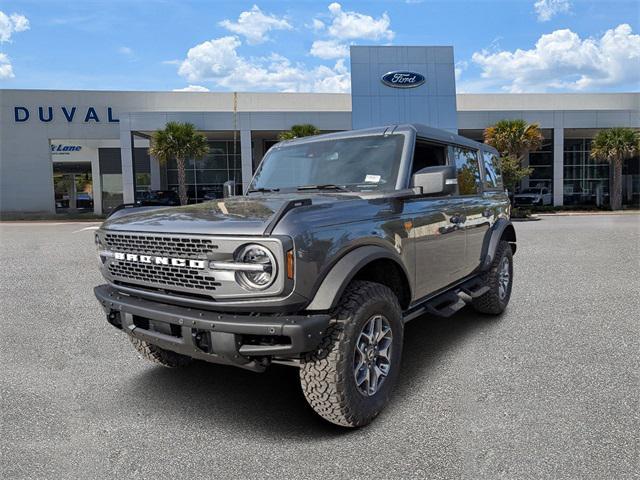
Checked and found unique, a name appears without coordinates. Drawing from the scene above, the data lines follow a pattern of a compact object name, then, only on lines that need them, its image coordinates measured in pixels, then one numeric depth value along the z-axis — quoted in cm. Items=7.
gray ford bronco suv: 257
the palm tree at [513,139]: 2632
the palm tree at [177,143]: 2623
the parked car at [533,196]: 3112
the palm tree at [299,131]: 2628
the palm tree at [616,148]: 2831
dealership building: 2833
